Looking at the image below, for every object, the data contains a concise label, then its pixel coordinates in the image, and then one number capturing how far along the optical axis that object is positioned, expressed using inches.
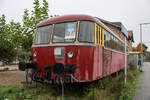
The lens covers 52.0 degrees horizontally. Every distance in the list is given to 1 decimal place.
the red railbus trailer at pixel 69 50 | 204.5
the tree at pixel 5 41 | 472.7
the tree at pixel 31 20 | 437.7
